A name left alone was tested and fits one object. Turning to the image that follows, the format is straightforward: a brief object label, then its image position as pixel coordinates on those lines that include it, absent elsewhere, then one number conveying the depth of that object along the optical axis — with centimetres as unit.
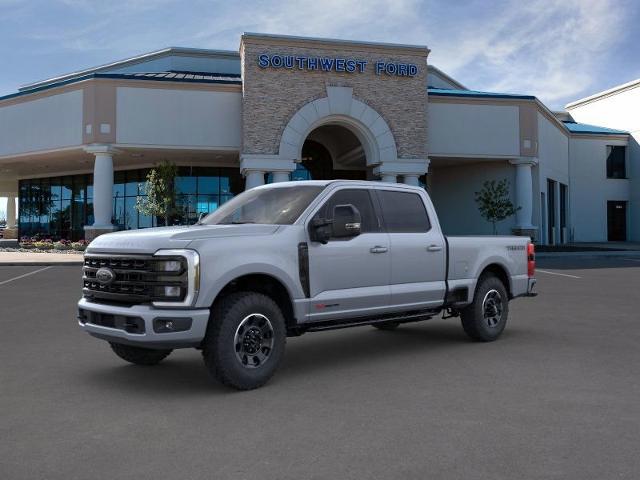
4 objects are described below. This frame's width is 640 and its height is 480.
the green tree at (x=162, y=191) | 3144
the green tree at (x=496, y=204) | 3281
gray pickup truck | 568
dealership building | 2980
